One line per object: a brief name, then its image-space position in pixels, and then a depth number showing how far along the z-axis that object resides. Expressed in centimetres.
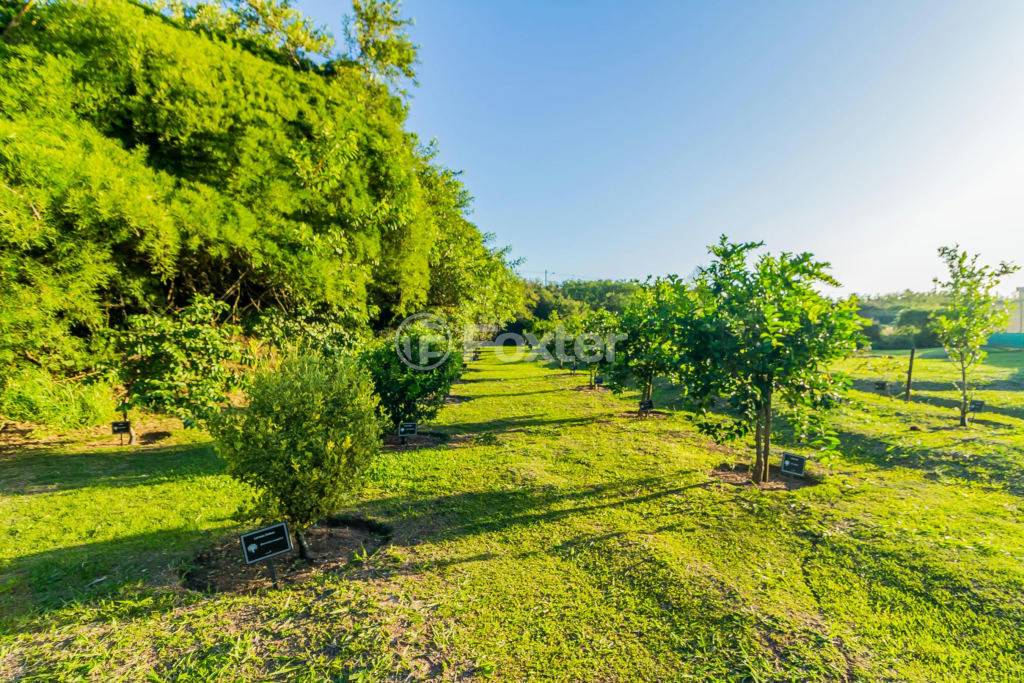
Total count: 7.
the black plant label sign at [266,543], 358
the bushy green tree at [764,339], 519
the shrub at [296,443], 382
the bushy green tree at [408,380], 863
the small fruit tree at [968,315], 934
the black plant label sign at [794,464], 599
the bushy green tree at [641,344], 873
